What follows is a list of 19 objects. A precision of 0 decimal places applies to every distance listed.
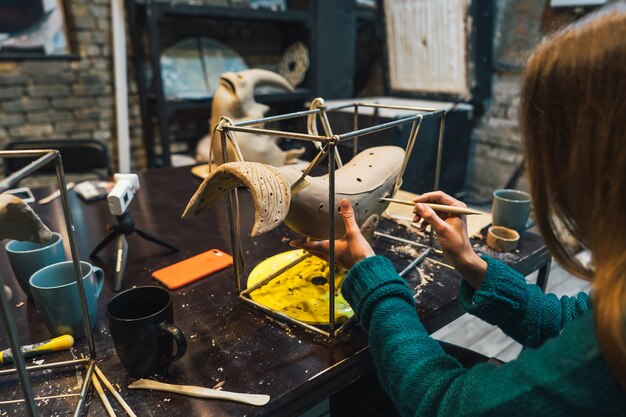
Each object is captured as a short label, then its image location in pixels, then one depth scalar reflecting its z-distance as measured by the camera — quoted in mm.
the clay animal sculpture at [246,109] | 1409
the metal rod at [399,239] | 962
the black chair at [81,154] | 1861
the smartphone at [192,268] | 848
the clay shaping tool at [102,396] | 533
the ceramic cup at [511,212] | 1016
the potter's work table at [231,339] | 563
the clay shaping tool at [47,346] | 642
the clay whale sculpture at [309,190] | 583
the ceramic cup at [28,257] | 775
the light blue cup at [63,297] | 646
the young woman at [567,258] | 405
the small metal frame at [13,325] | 394
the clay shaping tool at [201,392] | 548
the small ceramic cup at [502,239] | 966
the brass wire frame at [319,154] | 593
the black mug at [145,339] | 561
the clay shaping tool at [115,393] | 534
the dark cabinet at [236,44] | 2446
